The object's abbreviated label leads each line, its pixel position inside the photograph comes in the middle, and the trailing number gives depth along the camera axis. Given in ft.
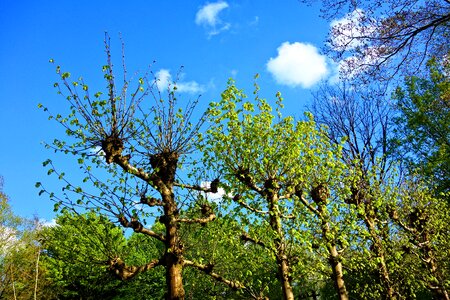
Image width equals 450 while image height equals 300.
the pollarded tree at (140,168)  31.14
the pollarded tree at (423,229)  50.70
